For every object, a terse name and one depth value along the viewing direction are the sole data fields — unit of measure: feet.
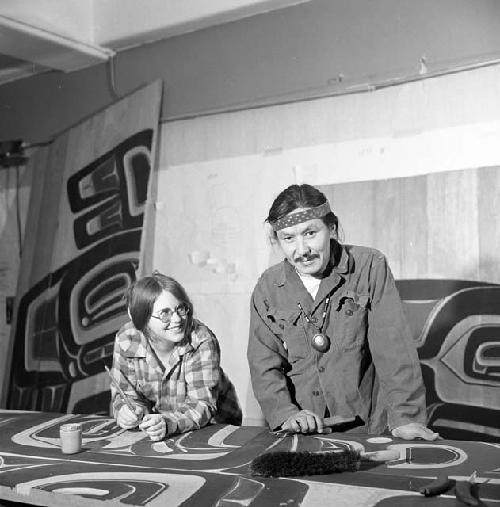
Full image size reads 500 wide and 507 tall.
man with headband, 7.86
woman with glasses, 8.13
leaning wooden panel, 14.44
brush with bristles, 5.59
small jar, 6.85
